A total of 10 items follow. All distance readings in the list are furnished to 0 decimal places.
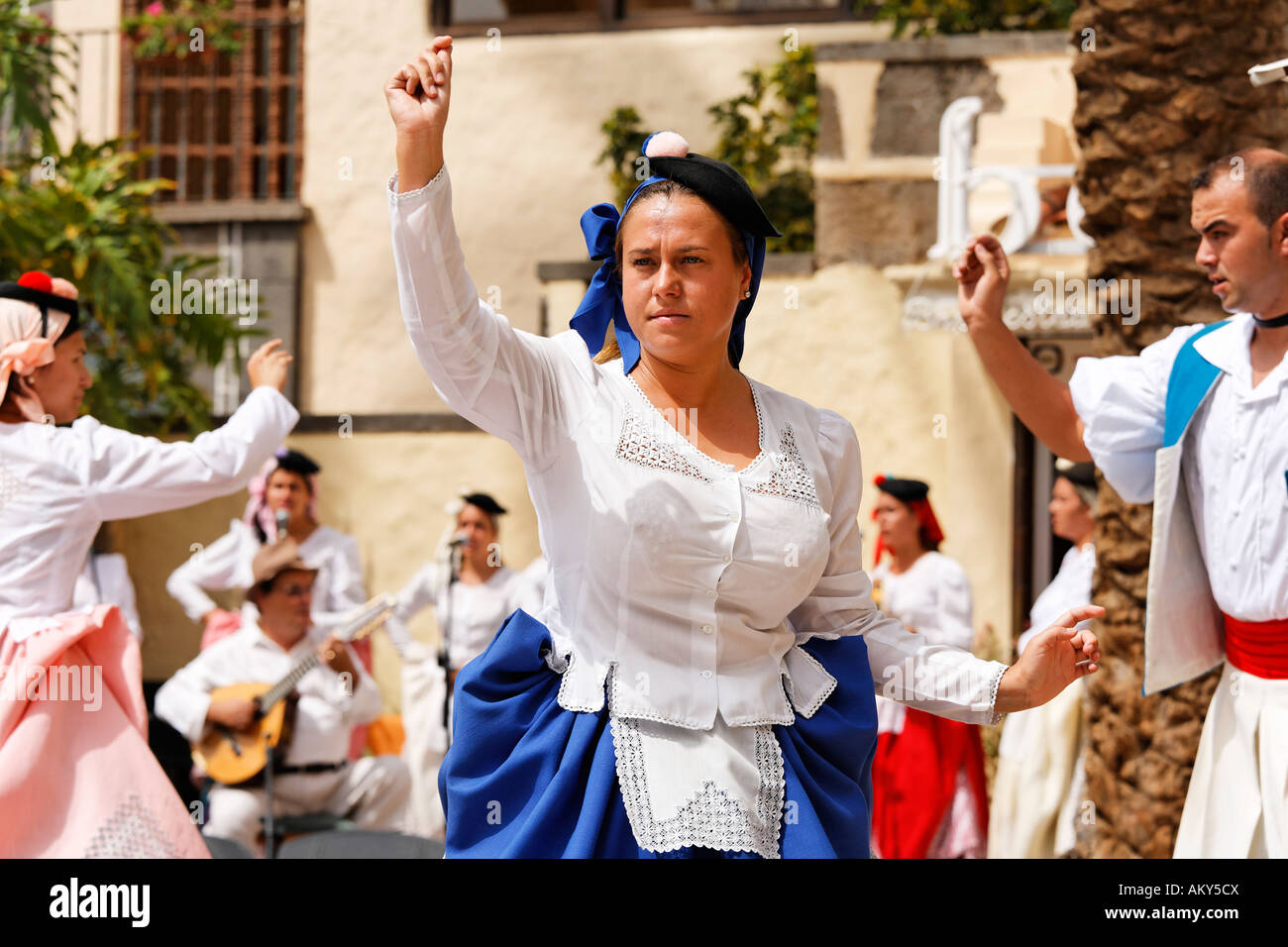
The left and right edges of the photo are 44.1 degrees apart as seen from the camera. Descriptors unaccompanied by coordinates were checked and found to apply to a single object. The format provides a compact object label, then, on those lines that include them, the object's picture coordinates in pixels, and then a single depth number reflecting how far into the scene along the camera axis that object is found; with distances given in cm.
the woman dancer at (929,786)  657
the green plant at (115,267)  963
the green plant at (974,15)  989
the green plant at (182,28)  1152
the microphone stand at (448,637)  746
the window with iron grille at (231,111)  1175
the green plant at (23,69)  900
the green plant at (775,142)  1027
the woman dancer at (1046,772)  687
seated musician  667
